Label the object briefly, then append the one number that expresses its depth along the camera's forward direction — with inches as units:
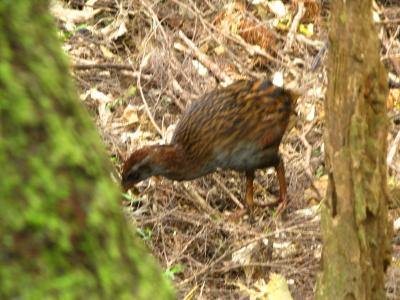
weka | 515.8
